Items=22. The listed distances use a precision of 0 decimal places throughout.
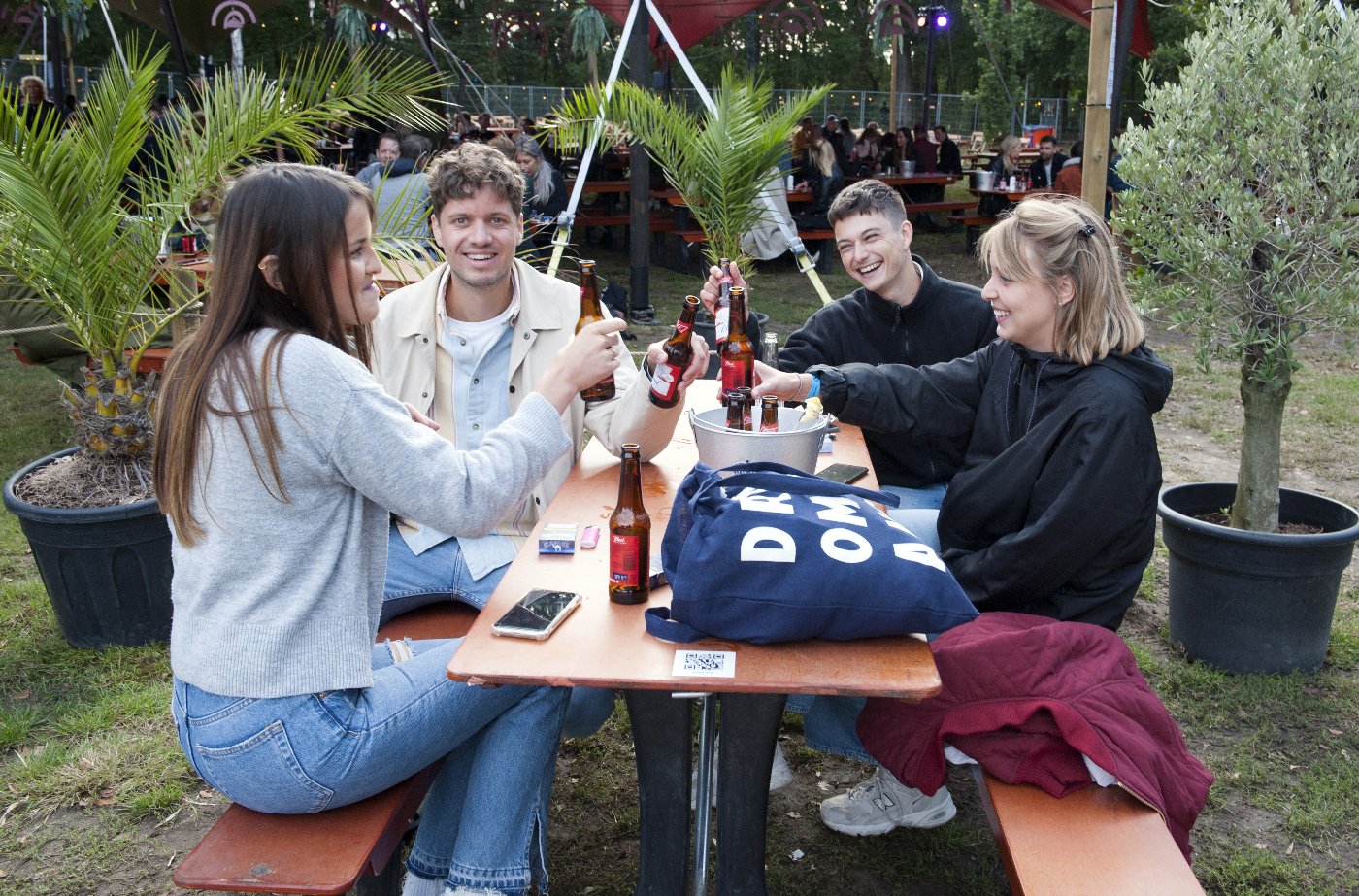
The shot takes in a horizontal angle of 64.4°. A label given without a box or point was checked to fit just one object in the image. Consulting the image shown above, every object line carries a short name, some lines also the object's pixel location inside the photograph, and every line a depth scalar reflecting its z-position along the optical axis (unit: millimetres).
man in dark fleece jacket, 3408
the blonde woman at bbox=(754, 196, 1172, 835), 2197
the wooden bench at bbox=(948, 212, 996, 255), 13766
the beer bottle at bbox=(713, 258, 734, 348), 2941
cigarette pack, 2180
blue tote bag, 1699
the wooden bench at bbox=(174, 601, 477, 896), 1720
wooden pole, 4555
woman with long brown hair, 1743
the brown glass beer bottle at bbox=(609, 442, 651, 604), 1919
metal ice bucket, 2201
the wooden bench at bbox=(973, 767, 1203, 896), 1709
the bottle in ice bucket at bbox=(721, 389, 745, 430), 2438
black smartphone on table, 2561
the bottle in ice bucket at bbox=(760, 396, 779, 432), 2471
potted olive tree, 3209
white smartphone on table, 1795
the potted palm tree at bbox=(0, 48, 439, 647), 3473
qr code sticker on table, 1673
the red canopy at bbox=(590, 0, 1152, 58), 11227
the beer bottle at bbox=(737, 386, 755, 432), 2466
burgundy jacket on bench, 1919
